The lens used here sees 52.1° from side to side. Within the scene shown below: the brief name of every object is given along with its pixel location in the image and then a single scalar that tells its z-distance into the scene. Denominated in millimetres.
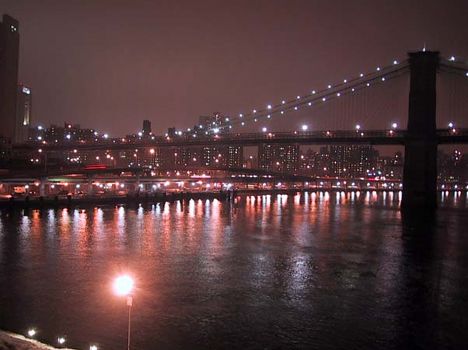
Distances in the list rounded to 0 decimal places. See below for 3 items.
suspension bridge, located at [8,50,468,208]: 56344
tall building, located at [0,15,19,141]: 146000
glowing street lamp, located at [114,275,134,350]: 16945
